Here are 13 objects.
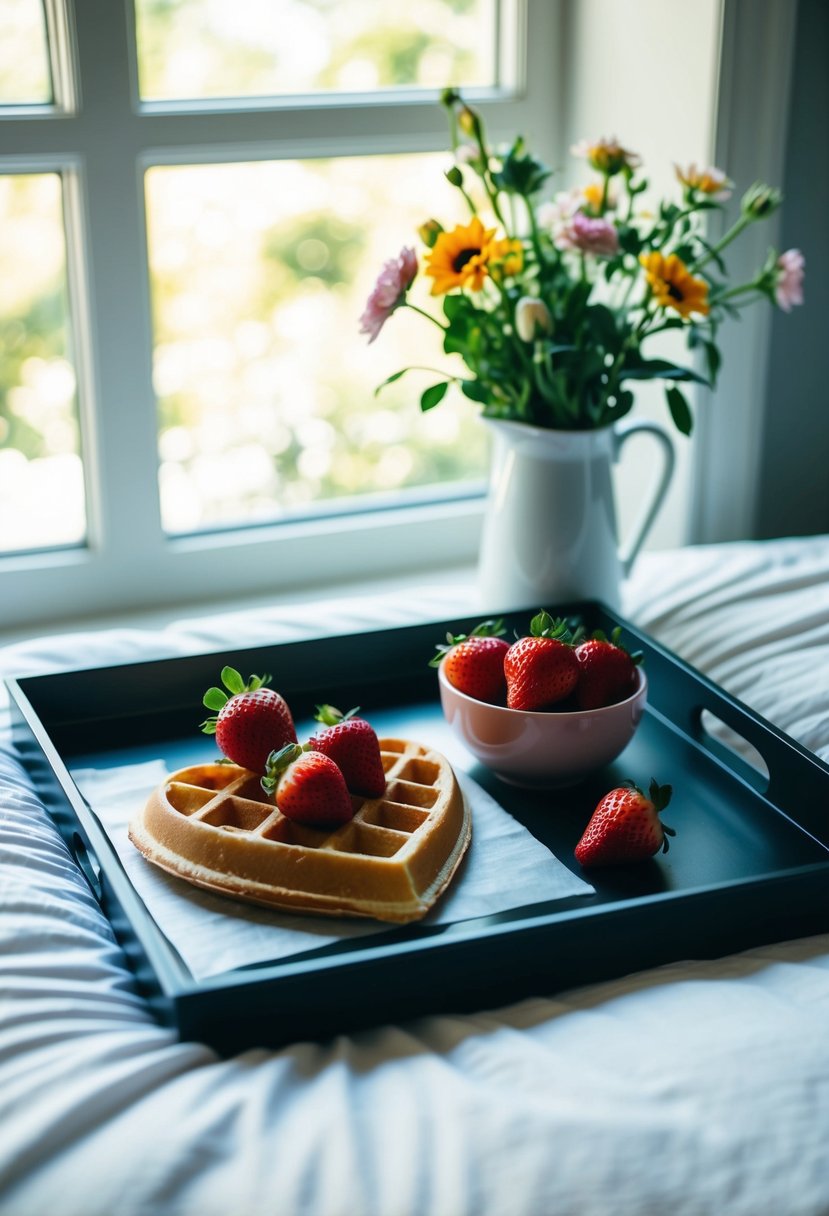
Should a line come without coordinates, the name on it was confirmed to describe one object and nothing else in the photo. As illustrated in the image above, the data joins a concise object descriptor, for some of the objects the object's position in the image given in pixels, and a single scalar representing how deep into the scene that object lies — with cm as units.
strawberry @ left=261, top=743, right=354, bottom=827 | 92
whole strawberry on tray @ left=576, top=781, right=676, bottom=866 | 94
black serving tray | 80
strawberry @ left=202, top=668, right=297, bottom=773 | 99
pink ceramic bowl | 103
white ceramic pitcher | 133
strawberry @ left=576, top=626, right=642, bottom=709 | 105
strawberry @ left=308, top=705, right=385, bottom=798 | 97
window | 147
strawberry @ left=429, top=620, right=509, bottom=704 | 107
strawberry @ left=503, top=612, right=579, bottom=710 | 102
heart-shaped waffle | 87
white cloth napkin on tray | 84
